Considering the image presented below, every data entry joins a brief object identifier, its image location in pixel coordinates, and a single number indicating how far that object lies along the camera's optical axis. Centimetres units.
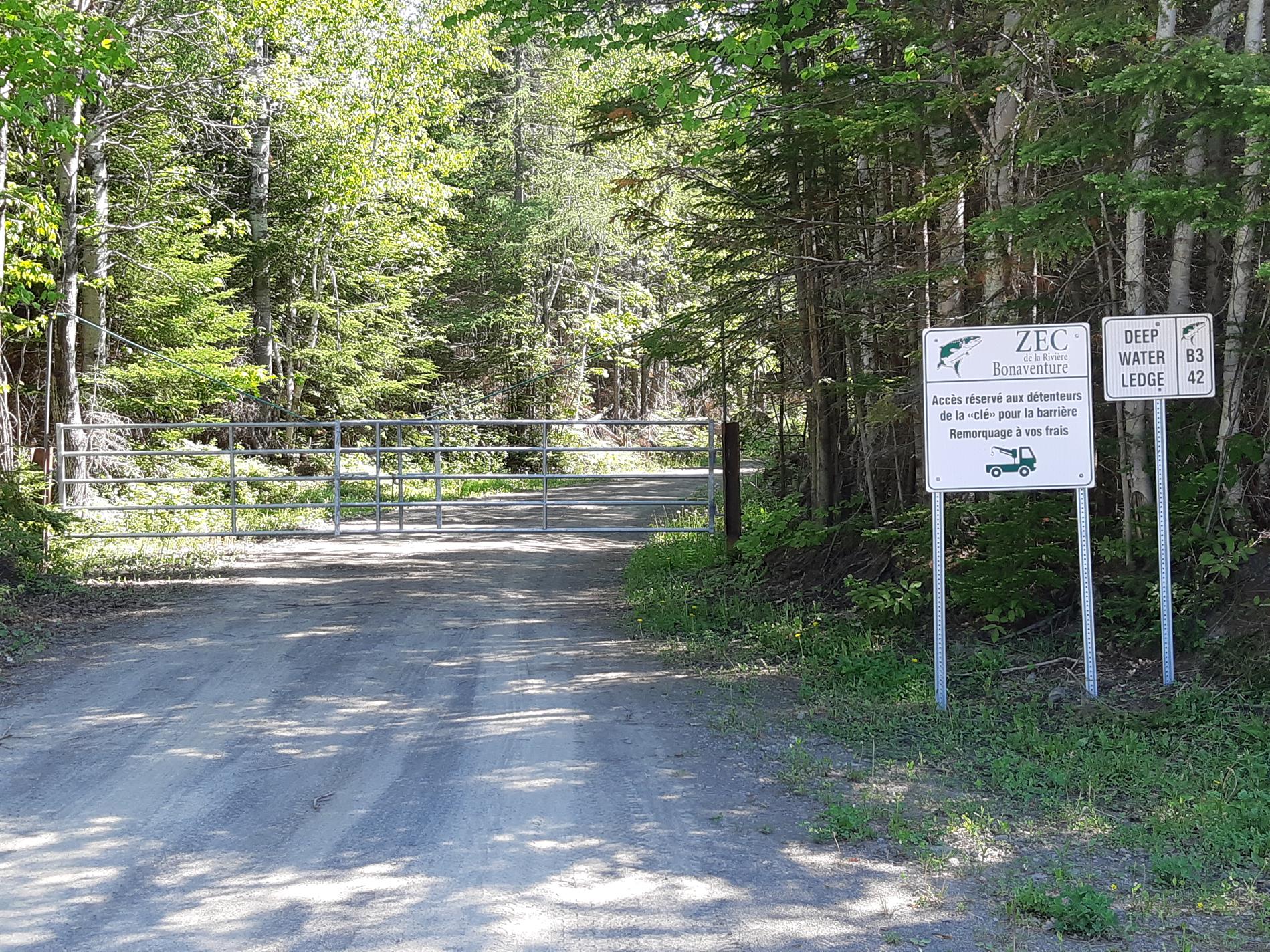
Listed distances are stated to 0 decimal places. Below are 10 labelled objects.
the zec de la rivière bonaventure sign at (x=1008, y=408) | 660
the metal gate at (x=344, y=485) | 1316
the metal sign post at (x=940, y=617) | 654
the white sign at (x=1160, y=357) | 647
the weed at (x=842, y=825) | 461
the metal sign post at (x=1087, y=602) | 640
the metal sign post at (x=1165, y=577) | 642
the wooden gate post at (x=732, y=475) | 1198
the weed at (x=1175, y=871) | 412
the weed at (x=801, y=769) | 531
